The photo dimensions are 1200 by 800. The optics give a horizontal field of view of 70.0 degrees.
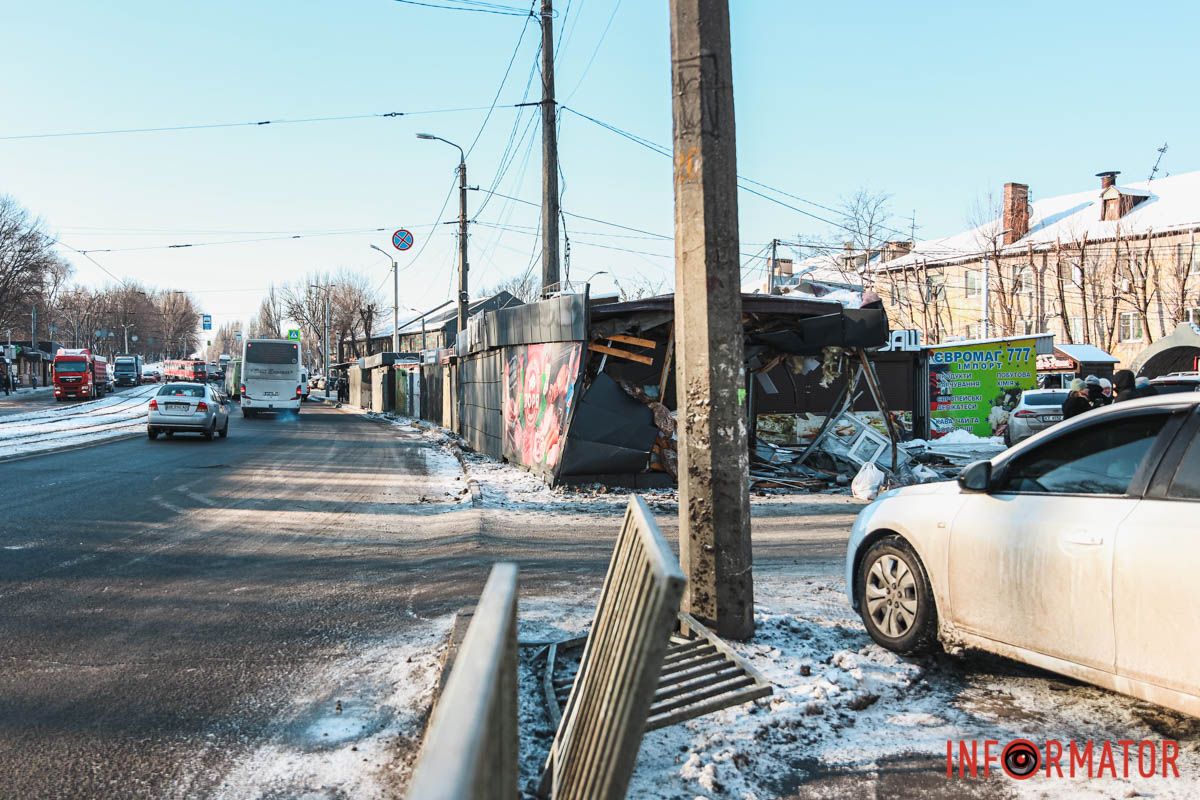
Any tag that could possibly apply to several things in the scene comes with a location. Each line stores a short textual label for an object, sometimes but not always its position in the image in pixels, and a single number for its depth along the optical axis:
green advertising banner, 24.22
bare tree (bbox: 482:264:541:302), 87.84
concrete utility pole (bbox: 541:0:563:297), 16.91
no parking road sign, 35.53
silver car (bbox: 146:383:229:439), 23.45
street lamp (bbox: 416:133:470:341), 28.11
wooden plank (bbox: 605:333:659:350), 13.35
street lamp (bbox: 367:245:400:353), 48.81
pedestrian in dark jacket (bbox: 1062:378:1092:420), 12.66
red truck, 53.72
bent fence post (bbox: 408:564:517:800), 1.19
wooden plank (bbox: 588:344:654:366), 13.23
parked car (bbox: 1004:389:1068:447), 19.88
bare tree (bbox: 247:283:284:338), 113.75
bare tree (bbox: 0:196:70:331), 62.34
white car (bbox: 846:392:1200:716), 3.56
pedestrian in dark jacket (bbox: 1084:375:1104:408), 12.93
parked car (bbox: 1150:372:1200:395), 19.39
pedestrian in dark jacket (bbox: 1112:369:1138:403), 11.23
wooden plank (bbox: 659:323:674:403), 13.32
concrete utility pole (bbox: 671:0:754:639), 4.98
